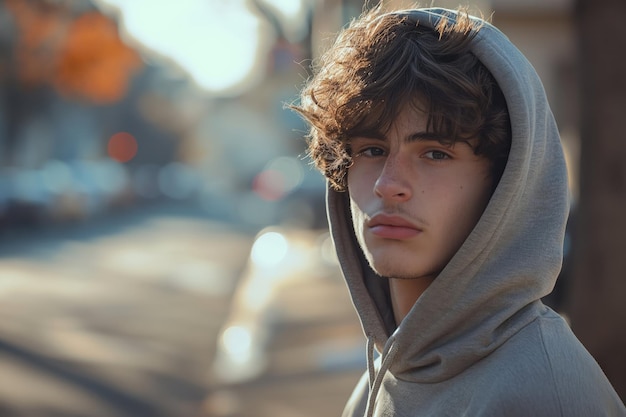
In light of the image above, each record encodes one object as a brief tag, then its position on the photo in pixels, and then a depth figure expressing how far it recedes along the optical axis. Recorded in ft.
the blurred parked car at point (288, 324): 29.96
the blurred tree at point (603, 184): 18.12
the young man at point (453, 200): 5.73
